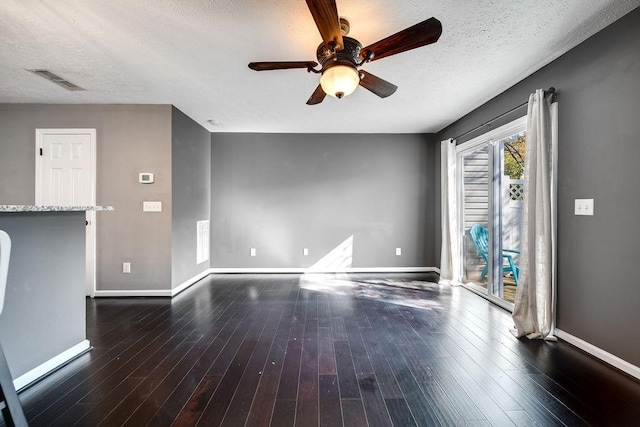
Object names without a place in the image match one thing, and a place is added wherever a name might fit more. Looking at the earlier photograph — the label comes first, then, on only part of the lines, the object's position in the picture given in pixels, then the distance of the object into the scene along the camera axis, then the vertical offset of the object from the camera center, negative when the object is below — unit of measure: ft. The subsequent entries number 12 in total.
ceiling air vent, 9.63 +4.58
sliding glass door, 11.68 +0.43
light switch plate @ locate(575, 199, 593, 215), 7.73 +0.21
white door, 12.53 +1.86
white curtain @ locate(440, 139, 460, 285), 14.80 -0.52
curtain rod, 8.74 +3.64
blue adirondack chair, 12.79 -1.31
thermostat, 12.63 +1.54
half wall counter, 6.04 -1.72
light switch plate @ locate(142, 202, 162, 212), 12.69 +0.36
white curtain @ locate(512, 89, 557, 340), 8.56 -0.41
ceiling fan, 5.56 +3.44
